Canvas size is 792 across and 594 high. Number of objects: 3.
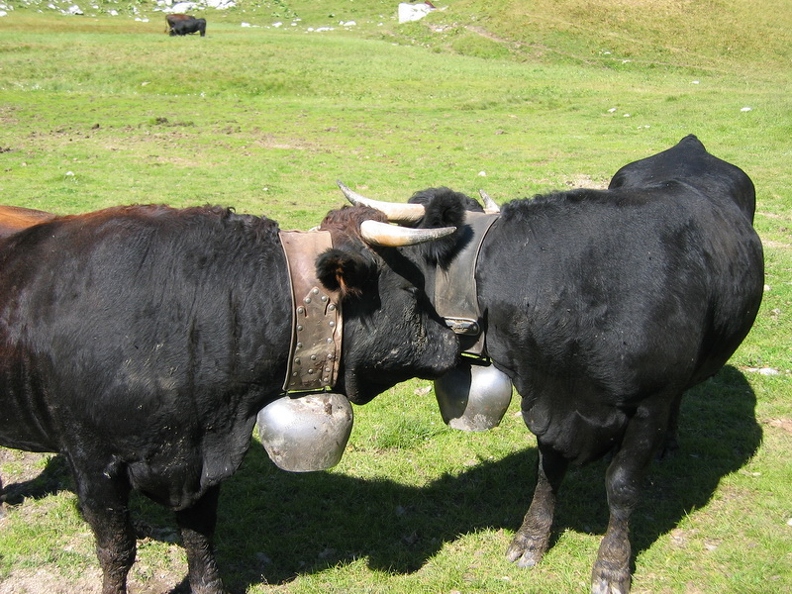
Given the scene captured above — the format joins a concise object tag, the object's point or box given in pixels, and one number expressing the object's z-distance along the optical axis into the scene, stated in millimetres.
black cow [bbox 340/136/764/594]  4379
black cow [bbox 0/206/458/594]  3922
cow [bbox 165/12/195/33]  41656
